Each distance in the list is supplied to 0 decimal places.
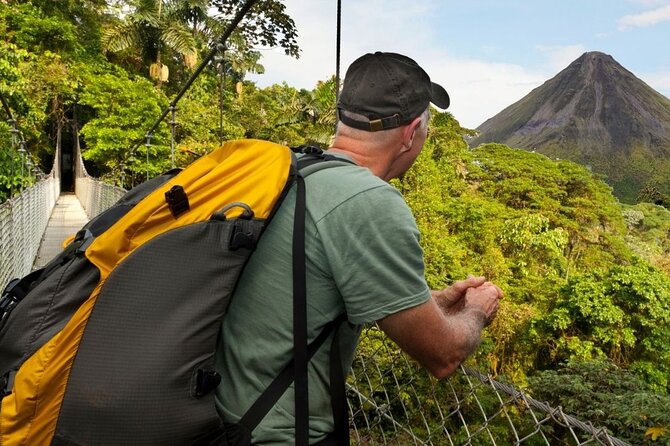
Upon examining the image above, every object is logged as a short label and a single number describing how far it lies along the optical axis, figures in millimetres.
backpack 687
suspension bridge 1039
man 747
